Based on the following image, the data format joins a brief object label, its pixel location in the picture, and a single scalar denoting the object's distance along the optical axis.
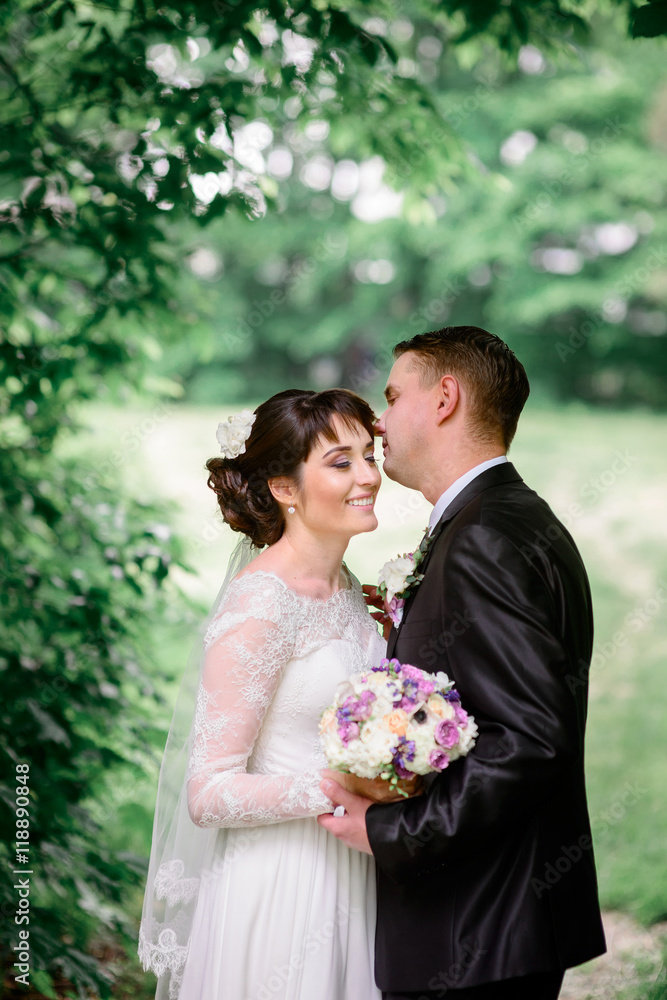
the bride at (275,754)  2.46
